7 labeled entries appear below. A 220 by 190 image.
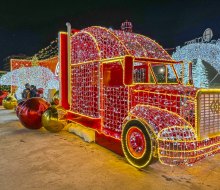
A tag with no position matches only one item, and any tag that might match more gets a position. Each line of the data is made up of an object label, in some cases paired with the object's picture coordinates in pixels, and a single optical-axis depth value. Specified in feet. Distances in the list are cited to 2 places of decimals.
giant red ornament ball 26.54
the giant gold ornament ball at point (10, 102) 47.52
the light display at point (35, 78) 53.78
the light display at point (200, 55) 43.11
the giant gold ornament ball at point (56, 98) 33.27
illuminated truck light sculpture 13.56
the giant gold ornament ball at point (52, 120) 25.13
